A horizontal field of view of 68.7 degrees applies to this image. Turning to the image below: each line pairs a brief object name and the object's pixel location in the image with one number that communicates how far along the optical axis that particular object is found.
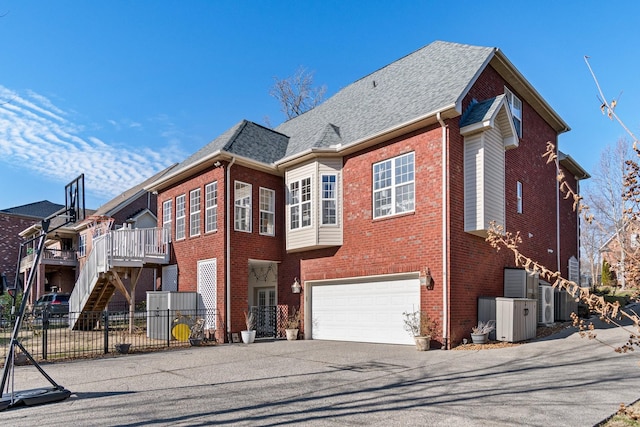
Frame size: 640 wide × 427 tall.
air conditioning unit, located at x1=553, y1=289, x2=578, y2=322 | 16.67
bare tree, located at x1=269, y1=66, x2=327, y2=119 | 35.00
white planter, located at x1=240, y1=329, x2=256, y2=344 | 14.88
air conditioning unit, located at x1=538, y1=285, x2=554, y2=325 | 15.15
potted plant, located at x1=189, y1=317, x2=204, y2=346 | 14.66
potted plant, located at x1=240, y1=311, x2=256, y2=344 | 14.89
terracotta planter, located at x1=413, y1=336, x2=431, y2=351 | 12.00
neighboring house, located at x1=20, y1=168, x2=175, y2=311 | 31.73
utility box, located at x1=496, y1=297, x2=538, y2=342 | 12.31
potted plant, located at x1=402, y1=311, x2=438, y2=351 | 12.03
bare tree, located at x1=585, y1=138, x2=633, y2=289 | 23.27
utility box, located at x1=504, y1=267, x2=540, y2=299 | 14.48
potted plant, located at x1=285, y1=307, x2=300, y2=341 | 15.69
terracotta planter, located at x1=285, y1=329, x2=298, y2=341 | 15.68
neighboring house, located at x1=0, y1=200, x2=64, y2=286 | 38.65
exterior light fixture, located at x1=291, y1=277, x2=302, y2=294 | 16.27
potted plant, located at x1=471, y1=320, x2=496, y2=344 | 12.48
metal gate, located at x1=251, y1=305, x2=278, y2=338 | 16.77
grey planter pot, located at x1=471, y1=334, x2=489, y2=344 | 12.46
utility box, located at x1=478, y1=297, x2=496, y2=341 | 13.06
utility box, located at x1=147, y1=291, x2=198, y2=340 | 15.44
